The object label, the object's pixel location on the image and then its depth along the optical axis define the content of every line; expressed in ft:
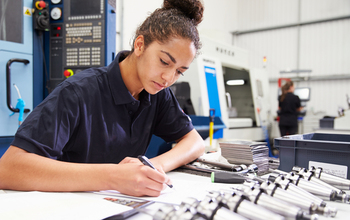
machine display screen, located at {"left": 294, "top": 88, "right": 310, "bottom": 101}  17.76
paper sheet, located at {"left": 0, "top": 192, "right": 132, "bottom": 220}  1.86
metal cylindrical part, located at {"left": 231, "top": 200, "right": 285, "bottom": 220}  1.60
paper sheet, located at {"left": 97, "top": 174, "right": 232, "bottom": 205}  2.34
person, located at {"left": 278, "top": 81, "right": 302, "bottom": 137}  16.11
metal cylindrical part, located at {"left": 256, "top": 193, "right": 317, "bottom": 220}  1.64
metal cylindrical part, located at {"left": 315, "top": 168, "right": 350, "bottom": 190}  2.65
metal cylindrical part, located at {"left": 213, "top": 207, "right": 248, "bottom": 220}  1.58
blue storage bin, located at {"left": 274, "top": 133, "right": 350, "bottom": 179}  3.16
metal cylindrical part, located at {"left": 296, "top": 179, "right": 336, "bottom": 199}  2.32
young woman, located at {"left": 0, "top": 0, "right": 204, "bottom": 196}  2.44
